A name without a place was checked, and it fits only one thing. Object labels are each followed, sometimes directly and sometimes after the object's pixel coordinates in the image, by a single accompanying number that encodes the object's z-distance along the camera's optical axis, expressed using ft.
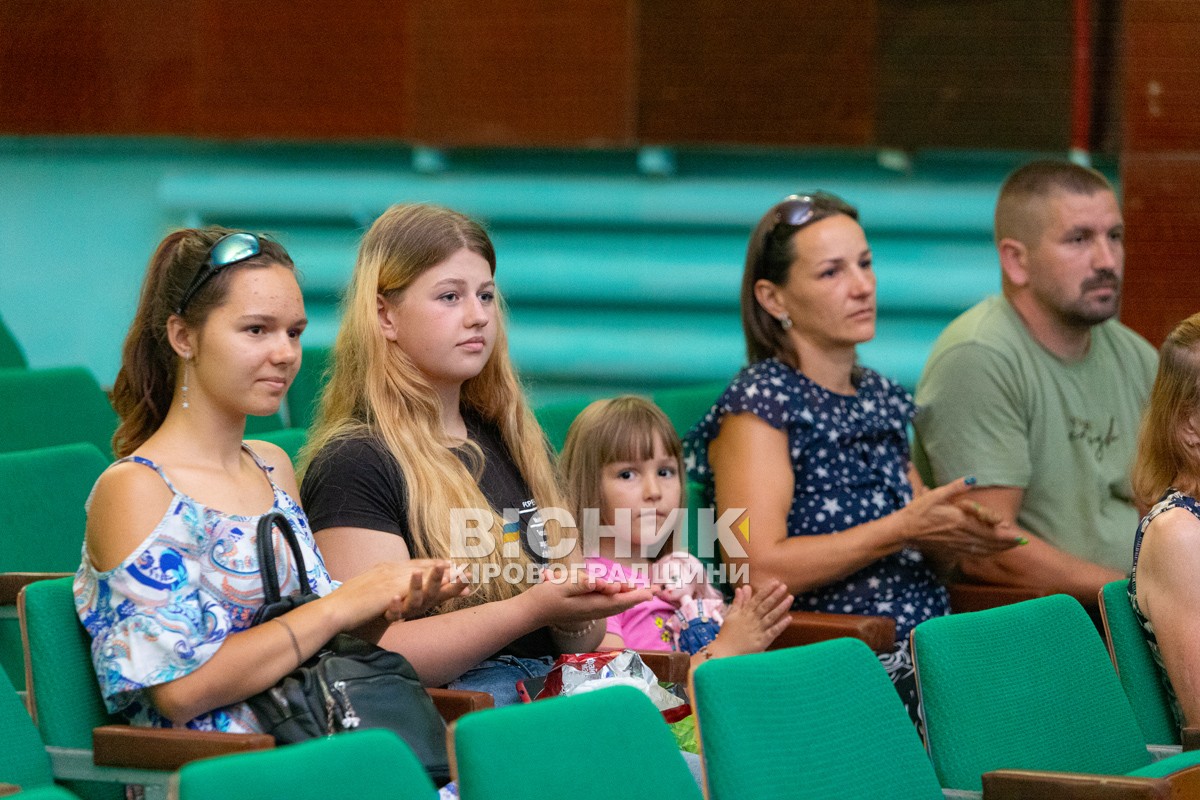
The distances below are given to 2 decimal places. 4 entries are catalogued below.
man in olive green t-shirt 22.91
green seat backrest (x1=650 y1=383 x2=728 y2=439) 26.16
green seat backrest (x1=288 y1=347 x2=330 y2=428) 28.76
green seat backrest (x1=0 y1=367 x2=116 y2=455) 24.40
